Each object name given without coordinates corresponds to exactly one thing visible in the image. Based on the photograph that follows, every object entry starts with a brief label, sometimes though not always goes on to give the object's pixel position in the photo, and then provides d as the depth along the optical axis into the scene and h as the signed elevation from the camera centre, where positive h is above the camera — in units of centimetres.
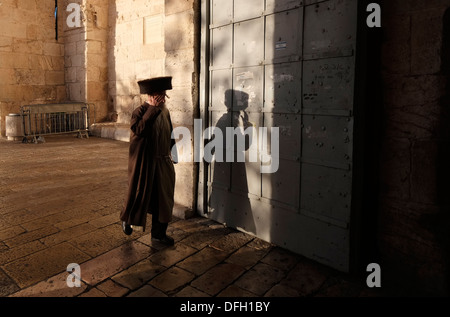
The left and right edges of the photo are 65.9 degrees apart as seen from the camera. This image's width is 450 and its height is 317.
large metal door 275 +10
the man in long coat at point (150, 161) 321 -38
